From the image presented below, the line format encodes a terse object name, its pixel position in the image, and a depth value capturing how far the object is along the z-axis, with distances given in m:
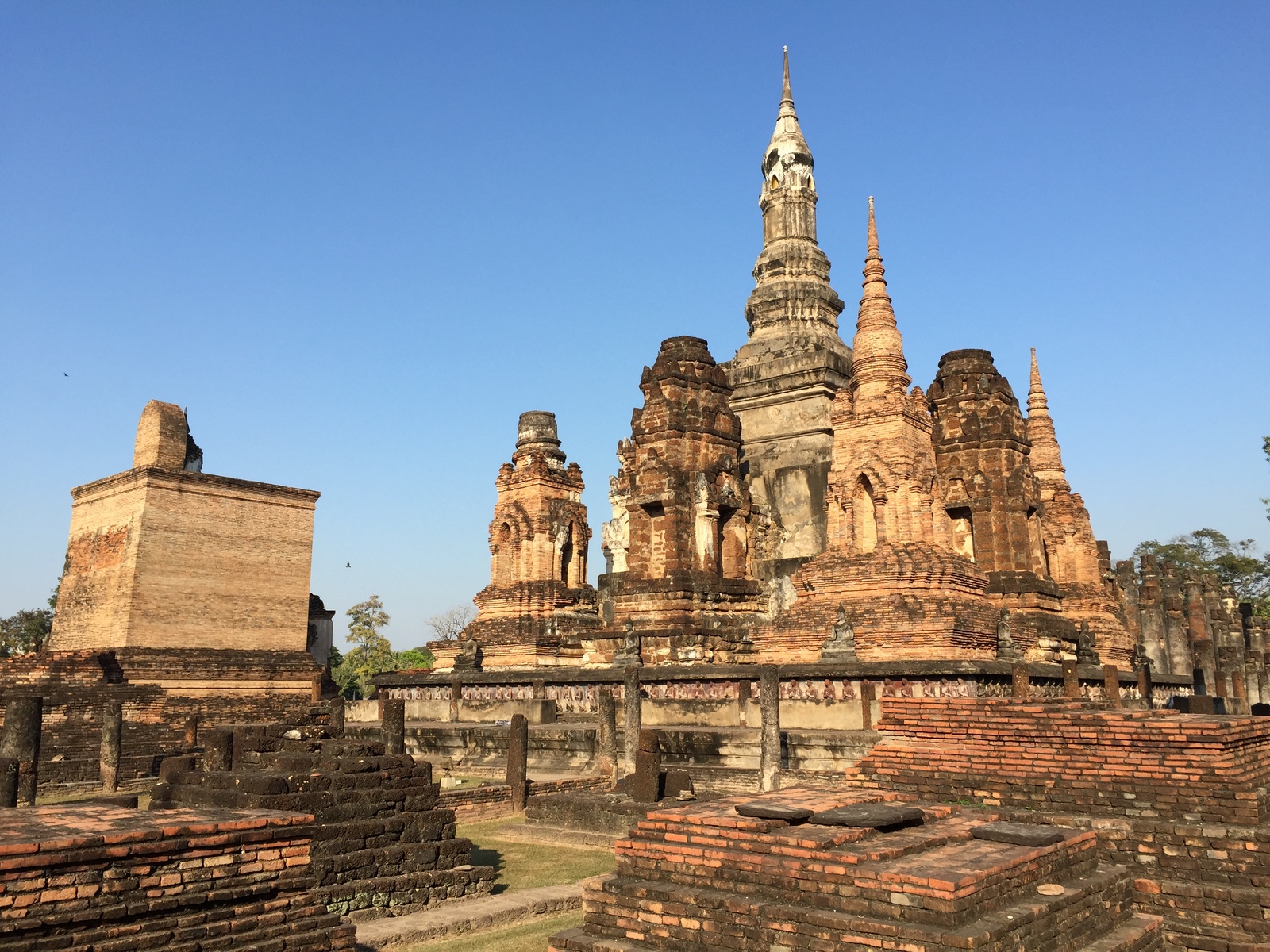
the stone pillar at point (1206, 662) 30.42
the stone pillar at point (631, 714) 15.65
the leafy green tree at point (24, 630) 40.91
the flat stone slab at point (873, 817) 6.55
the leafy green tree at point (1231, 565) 66.50
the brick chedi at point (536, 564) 24.88
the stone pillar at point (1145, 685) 22.27
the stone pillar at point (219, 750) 10.30
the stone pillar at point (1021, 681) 14.58
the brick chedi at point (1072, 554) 24.70
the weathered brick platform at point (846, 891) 5.58
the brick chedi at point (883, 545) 17.91
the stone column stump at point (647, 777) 12.52
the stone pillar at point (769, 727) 14.06
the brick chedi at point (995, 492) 21.94
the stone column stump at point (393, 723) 14.81
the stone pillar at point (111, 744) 18.69
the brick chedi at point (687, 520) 20.78
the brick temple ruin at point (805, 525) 19.03
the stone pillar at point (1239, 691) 27.50
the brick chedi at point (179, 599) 25.08
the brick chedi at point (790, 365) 24.61
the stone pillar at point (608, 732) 16.14
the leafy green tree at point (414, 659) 53.56
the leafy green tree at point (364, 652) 49.06
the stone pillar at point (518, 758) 14.77
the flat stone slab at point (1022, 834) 6.53
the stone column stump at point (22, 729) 15.87
